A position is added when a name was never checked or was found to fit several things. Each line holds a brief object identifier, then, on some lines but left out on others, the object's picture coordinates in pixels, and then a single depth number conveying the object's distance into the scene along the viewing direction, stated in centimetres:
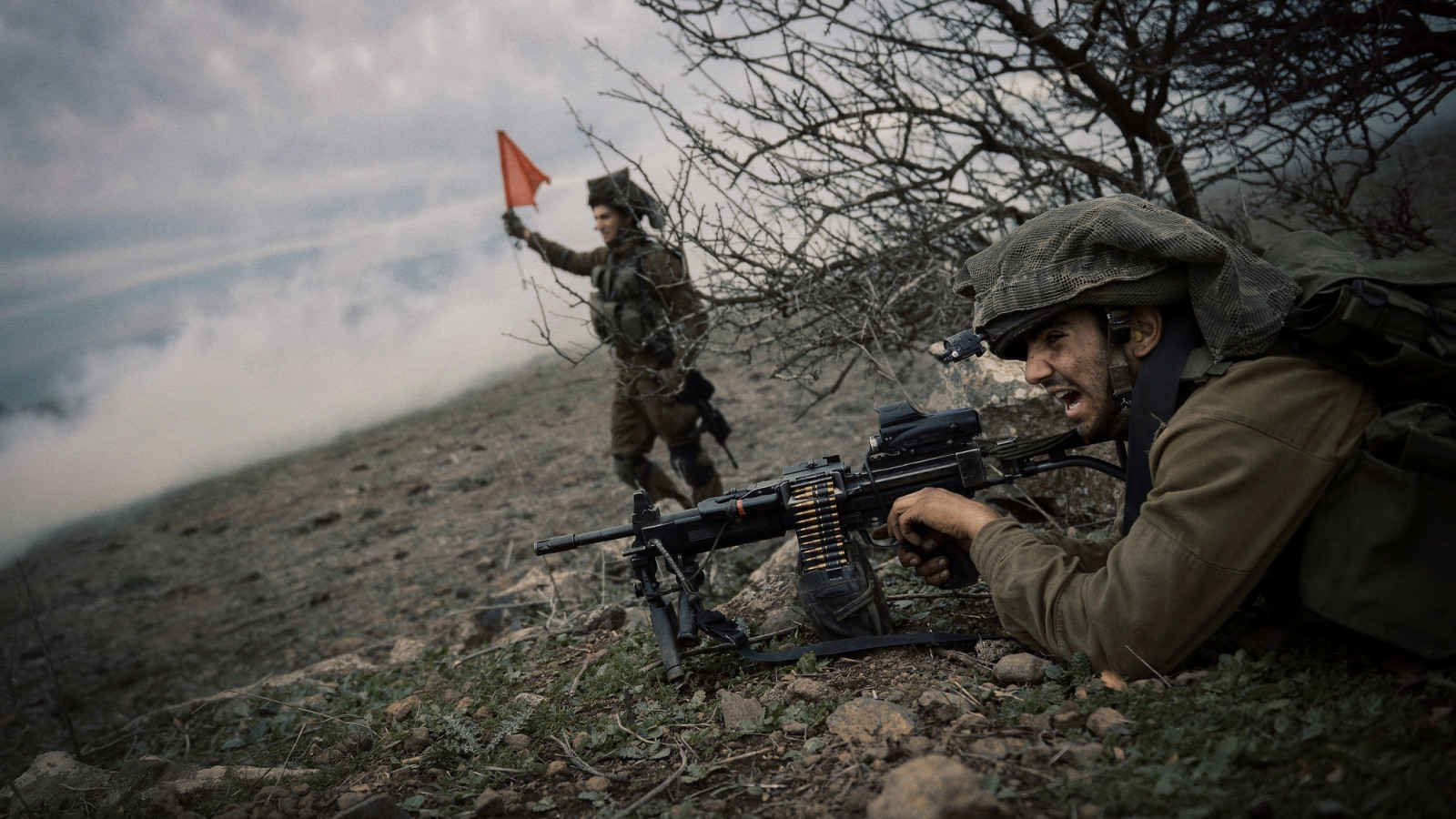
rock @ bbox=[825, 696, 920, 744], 241
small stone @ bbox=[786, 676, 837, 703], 279
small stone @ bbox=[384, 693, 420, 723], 358
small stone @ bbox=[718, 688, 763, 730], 272
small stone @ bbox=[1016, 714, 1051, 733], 229
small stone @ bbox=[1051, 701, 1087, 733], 227
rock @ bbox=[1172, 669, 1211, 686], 232
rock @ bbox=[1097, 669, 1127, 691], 237
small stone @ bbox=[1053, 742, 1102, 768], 208
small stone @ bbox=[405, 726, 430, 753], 312
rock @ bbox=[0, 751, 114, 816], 312
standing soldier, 595
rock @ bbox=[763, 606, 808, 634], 340
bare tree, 463
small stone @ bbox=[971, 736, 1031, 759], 219
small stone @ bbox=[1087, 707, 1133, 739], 218
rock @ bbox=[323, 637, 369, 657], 580
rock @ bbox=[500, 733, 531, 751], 294
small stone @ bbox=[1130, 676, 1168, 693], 229
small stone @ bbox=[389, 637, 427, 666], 485
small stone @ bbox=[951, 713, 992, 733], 238
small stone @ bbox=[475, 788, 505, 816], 248
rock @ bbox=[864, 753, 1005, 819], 182
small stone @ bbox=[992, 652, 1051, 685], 260
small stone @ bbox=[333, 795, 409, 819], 241
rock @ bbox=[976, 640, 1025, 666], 281
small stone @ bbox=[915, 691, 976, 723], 249
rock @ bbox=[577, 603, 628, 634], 426
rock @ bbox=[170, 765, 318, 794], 293
